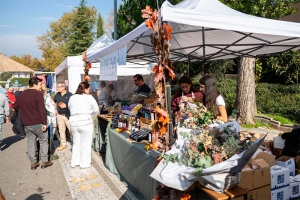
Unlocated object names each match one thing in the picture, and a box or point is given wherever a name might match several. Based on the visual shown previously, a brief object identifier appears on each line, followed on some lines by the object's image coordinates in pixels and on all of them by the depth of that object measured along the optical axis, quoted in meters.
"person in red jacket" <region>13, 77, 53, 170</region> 5.05
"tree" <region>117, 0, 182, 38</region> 11.68
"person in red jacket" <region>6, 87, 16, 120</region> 13.27
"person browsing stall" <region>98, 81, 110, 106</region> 9.84
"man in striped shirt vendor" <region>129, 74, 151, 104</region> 5.29
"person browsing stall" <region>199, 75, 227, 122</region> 3.72
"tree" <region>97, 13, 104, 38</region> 42.59
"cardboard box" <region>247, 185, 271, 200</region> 2.25
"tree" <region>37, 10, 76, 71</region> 51.16
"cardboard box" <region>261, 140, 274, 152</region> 4.34
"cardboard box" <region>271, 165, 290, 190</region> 2.71
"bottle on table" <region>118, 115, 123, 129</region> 4.89
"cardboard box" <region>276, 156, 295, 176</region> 3.11
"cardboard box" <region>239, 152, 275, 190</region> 2.25
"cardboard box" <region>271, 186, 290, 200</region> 2.73
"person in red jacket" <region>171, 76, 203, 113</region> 4.29
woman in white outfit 5.06
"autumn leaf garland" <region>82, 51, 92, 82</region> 7.23
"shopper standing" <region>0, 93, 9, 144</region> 6.93
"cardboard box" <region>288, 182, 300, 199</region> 2.89
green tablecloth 3.14
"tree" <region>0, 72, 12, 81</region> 52.75
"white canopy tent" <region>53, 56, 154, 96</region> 9.67
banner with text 5.24
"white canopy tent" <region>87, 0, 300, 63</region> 2.69
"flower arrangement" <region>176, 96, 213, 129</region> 2.79
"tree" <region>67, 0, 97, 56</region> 36.38
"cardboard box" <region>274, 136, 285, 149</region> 4.14
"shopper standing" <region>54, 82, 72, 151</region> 6.73
